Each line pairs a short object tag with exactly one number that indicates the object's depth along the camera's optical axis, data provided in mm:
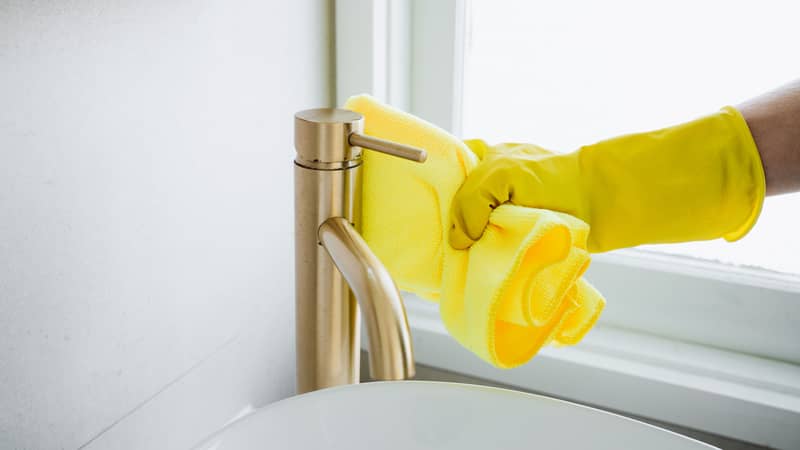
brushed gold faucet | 439
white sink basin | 508
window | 791
